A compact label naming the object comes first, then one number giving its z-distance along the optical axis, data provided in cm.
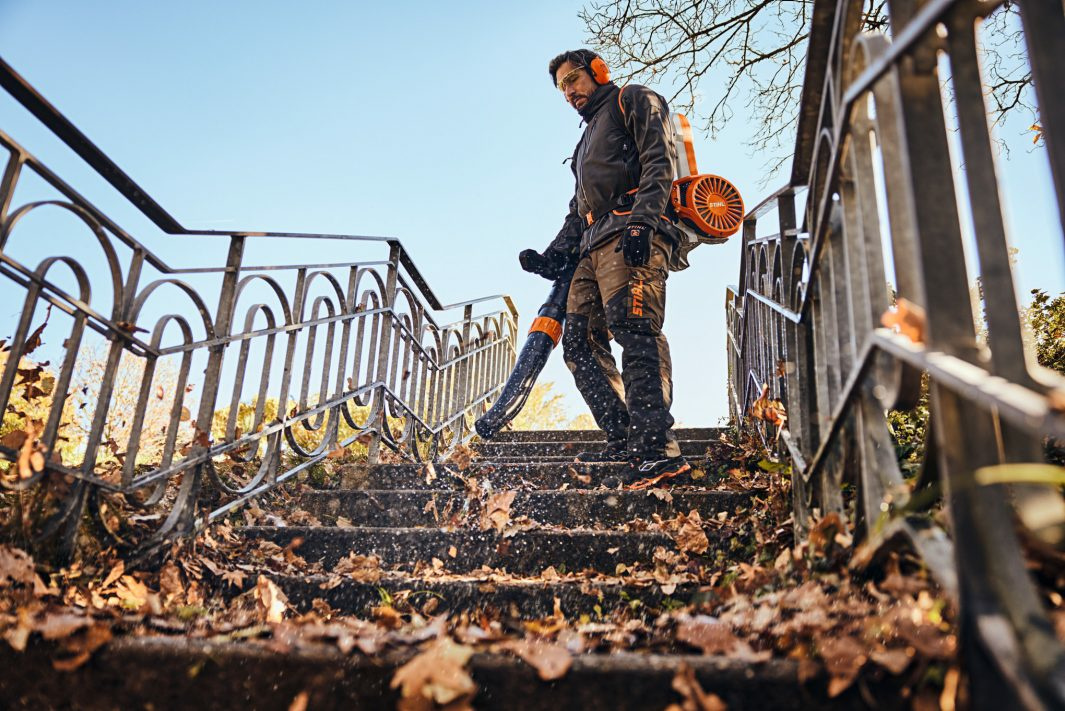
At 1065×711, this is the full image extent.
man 437
